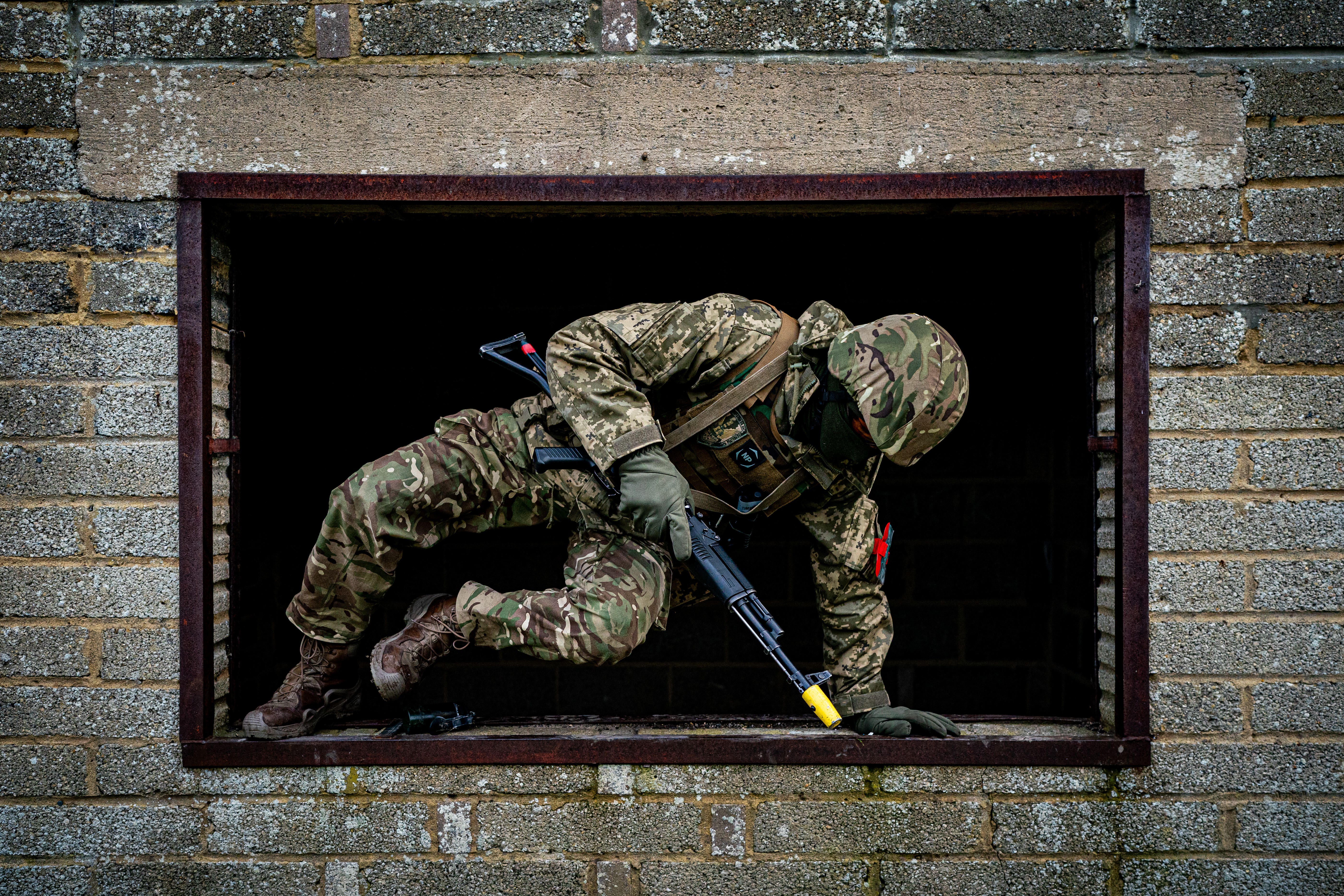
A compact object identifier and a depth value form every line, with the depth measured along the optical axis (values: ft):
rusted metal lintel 7.75
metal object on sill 8.18
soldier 7.35
